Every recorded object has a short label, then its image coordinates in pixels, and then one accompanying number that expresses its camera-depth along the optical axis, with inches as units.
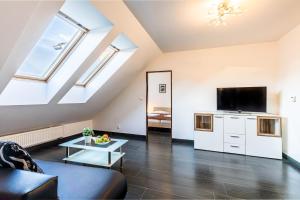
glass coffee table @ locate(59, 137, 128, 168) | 99.3
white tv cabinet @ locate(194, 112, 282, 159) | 125.7
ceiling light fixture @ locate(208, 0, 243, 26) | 82.0
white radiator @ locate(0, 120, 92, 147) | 122.5
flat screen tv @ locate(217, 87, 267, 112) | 134.7
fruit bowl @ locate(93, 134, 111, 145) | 106.9
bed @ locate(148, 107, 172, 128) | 234.7
